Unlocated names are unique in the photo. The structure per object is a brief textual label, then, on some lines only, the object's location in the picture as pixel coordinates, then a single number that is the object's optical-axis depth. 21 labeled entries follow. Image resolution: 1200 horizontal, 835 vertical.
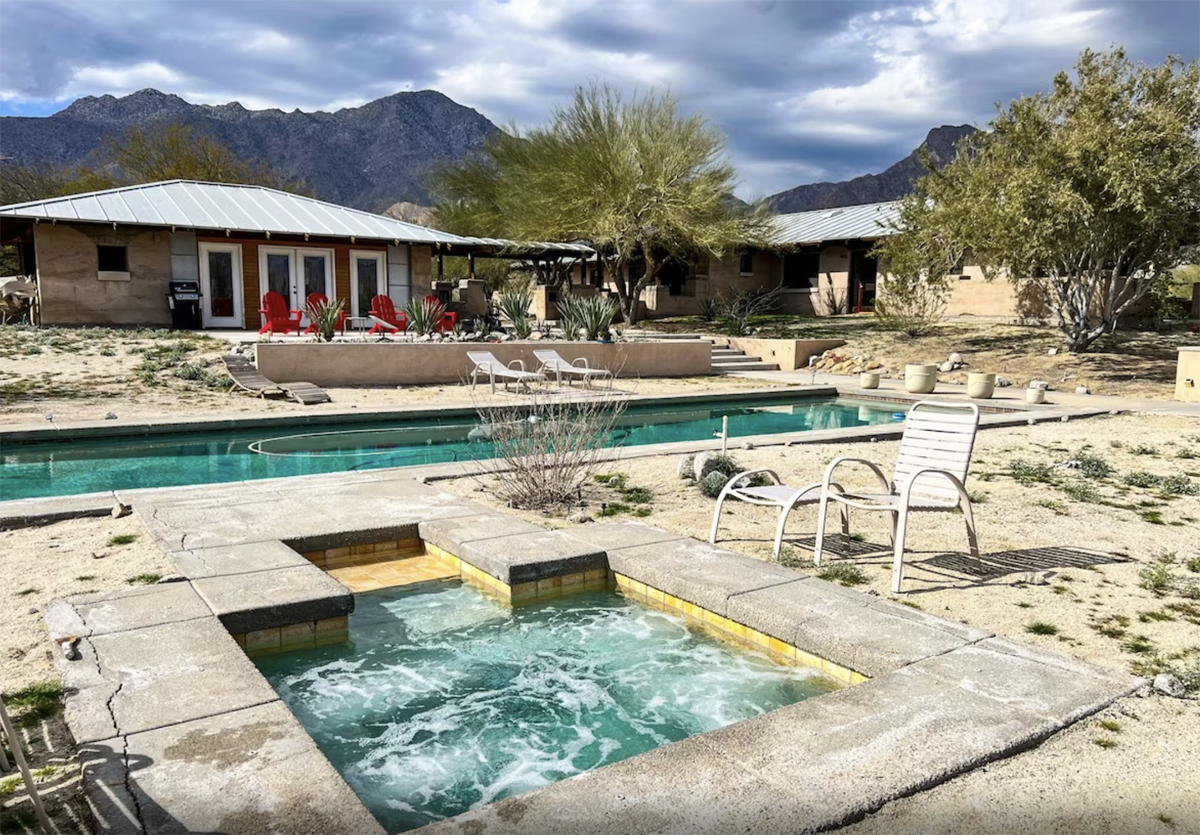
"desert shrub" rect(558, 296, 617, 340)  19.02
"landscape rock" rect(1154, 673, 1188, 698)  3.25
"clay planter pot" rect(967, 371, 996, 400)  14.73
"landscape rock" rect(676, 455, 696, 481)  7.51
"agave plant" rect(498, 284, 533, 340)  18.91
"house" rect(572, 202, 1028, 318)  29.78
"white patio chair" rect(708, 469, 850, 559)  5.01
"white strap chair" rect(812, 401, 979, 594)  4.72
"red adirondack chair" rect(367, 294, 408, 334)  18.67
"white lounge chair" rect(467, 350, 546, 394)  14.14
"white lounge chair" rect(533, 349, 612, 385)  15.26
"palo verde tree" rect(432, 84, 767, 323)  25.06
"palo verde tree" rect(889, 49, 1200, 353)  14.88
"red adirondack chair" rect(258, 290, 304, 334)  16.25
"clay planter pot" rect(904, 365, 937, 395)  15.85
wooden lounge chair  12.85
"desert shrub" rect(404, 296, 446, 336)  17.69
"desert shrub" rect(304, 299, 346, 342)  16.11
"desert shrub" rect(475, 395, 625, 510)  6.46
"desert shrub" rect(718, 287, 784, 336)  24.27
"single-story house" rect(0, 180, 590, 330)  18.95
